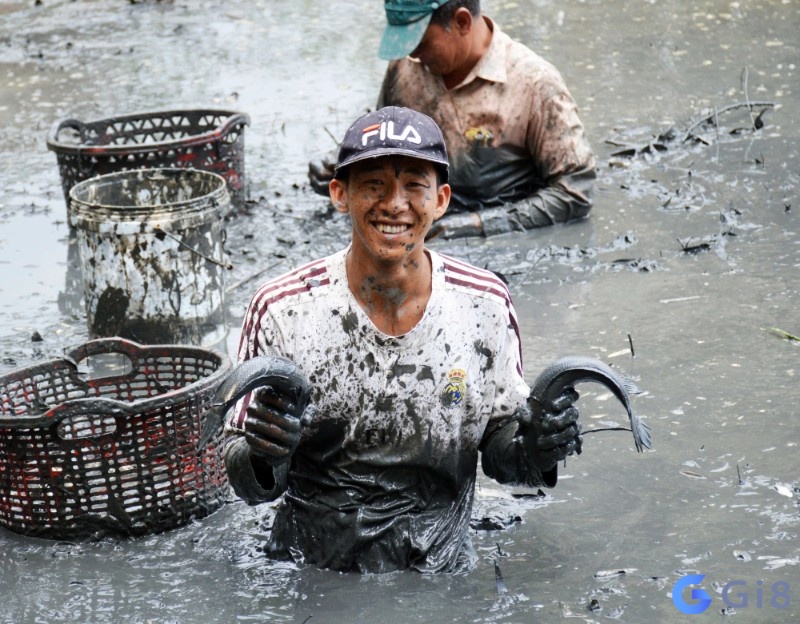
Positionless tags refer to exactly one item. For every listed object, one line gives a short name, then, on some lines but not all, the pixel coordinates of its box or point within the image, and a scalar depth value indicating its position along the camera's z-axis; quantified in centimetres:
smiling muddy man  764
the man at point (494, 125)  1388
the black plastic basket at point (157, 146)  1377
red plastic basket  855
